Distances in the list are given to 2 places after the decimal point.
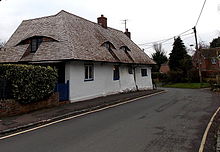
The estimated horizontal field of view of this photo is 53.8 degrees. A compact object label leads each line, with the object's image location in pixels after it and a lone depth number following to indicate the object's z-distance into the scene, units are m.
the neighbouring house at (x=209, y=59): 58.69
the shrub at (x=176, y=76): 45.53
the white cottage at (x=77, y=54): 15.73
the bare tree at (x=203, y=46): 55.87
